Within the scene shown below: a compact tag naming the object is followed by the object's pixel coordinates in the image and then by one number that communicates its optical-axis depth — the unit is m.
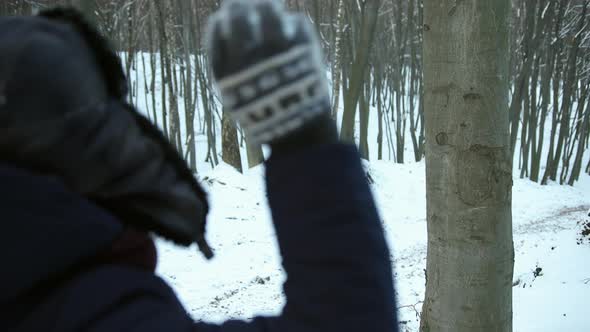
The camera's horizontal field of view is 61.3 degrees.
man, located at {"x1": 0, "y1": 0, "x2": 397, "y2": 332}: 0.61
